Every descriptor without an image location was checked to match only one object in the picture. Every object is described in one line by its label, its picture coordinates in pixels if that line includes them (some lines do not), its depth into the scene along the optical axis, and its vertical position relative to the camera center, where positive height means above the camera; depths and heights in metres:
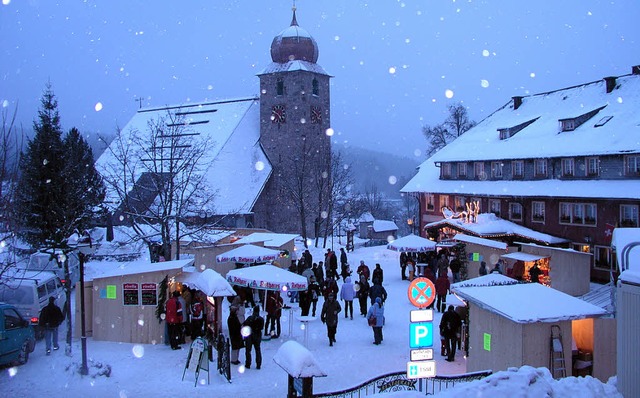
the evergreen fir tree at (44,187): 30.66 +0.96
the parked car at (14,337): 13.35 -2.90
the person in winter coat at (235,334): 13.70 -2.89
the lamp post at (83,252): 13.20 -1.10
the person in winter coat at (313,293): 18.41 -2.73
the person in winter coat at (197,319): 15.56 -2.90
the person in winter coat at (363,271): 21.64 -2.45
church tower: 52.19 +6.87
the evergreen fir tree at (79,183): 30.84 +1.31
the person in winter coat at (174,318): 15.30 -2.84
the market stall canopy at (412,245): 26.17 -1.87
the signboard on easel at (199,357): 12.44 -3.09
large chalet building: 26.52 +1.63
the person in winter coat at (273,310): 16.25 -2.83
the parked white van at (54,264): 24.17 -2.37
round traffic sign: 10.39 -1.54
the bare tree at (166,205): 24.45 -0.03
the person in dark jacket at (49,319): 14.95 -2.75
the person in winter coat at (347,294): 18.88 -2.81
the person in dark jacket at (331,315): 15.52 -2.85
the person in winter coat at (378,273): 20.33 -2.41
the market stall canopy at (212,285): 14.14 -1.89
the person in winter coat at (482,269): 22.37 -2.51
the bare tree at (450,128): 53.72 +6.33
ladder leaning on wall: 11.43 -2.92
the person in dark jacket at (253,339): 13.58 -2.97
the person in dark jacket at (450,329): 14.31 -3.00
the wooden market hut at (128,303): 16.19 -2.59
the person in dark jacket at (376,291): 17.36 -2.52
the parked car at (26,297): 16.80 -2.48
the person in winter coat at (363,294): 19.25 -2.88
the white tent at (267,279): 16.59 -2.06
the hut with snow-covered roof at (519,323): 11.33 -2.34
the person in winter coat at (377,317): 15.48 -2.91
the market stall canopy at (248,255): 22.39 -1.91
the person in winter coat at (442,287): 19.17 -2.68
